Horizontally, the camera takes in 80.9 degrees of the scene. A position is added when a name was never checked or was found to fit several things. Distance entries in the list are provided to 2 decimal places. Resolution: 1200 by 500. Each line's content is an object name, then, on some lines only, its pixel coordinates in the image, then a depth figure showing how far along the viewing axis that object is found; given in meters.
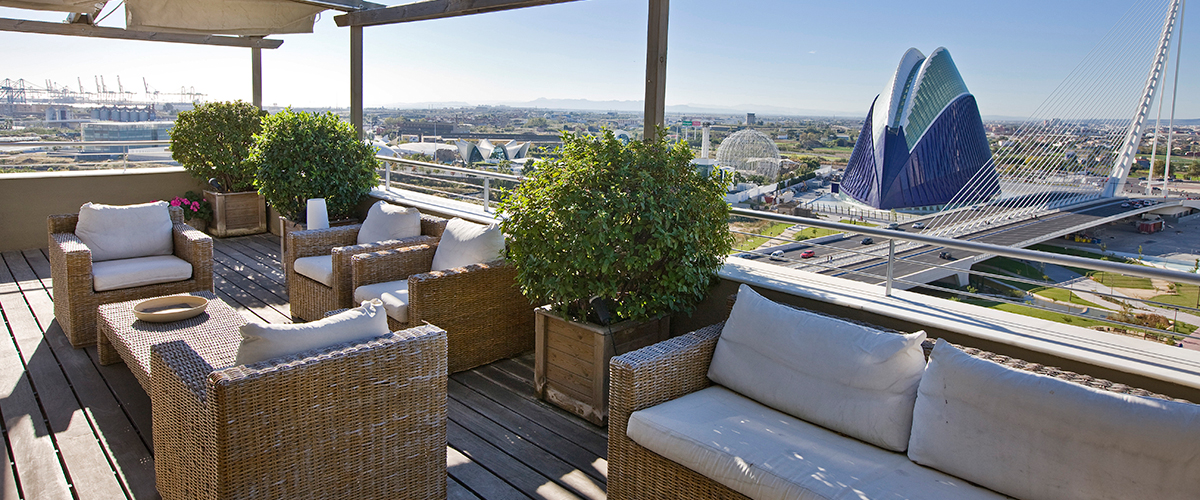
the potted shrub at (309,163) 5.19
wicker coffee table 2.77
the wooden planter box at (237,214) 6.78
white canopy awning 4.57
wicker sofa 1.62
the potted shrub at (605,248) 2.84
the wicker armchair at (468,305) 3.37
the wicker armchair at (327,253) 3.90
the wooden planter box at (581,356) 2.95
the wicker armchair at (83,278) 3.71
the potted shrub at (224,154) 6.70
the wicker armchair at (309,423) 1.86
